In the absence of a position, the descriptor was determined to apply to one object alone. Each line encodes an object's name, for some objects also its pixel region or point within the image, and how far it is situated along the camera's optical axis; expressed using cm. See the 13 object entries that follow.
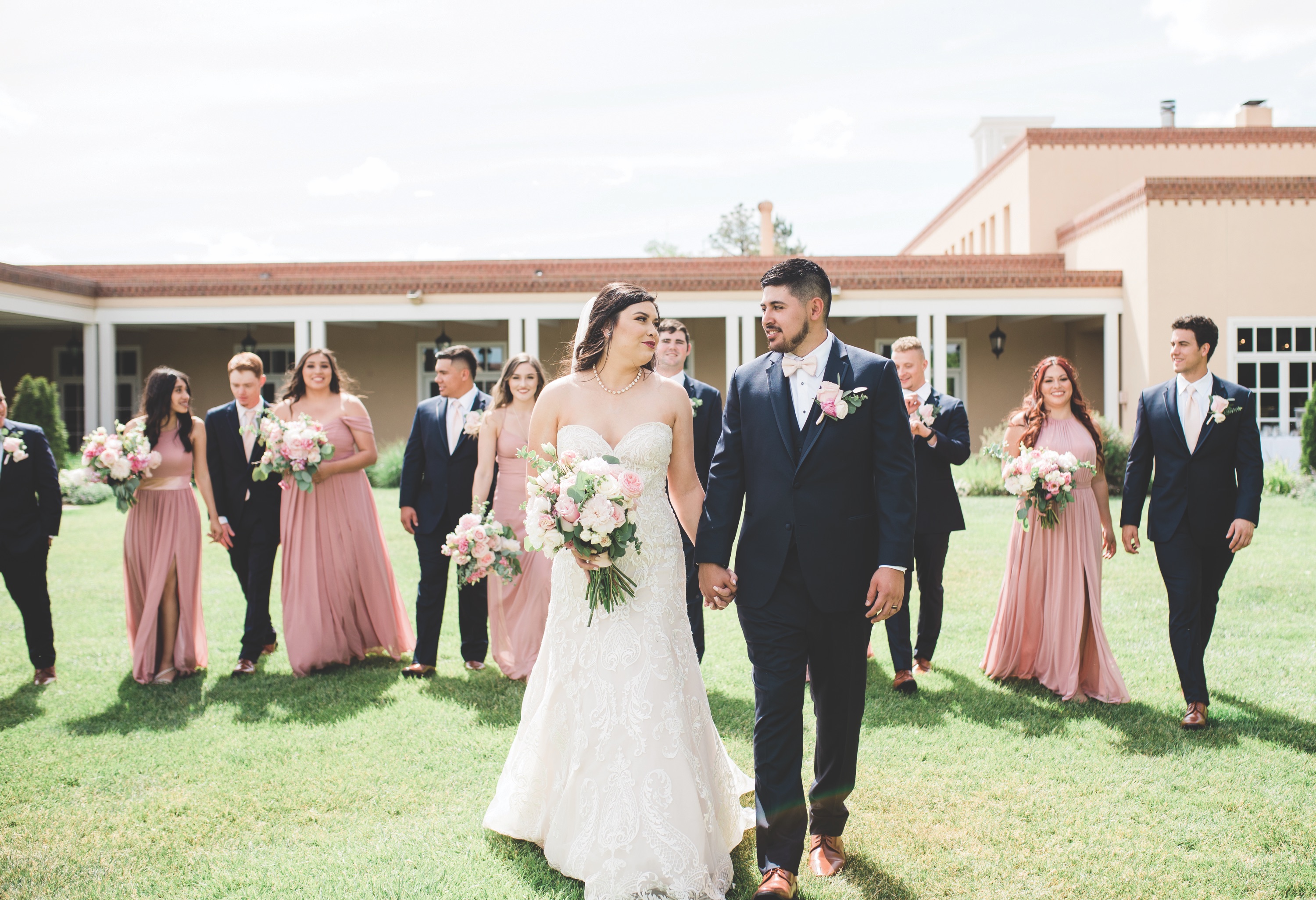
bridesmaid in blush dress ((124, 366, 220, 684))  667
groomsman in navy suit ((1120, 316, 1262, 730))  545
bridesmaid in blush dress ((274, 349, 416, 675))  688
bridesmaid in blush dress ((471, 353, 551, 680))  675
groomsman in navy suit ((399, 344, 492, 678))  707
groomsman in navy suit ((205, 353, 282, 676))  706
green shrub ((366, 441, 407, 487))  2038
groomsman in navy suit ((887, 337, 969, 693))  638
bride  356
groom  360
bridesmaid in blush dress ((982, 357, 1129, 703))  605
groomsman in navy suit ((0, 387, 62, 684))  659
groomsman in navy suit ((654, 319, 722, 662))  593
